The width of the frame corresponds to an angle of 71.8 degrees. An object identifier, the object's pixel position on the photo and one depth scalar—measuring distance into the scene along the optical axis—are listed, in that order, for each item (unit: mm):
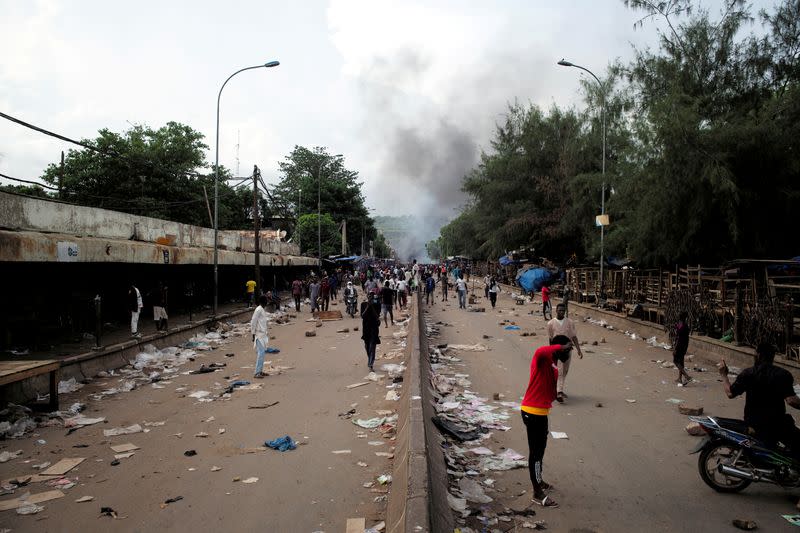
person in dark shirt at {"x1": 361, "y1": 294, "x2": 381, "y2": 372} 11227
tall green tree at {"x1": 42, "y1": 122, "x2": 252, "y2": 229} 31078
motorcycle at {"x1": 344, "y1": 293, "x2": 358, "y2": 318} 22375
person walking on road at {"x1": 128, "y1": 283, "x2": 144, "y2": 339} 13359
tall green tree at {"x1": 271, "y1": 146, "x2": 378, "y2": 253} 55406
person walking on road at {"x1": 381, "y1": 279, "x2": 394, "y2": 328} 18547
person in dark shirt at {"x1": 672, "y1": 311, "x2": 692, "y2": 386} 9508
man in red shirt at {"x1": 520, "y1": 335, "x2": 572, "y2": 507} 4918
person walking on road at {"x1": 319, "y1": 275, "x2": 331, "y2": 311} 23580
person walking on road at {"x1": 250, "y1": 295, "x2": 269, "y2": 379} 10727
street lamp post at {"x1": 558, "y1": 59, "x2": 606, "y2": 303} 19594
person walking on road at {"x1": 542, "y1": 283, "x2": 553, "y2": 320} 20719
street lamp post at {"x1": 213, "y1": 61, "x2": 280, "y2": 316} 18867
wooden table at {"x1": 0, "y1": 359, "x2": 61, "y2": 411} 7180
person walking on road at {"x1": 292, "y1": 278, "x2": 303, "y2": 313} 25266
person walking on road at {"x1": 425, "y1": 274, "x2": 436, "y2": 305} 28531
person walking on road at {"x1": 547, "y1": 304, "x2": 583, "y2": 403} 8641
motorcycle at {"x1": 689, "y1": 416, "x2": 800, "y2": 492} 4848
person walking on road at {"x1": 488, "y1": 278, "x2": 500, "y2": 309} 25045
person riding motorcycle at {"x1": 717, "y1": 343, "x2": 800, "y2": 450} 4781
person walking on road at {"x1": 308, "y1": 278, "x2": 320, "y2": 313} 22734
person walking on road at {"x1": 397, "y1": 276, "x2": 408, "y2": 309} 25797
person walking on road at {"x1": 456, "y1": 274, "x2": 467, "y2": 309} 25344
